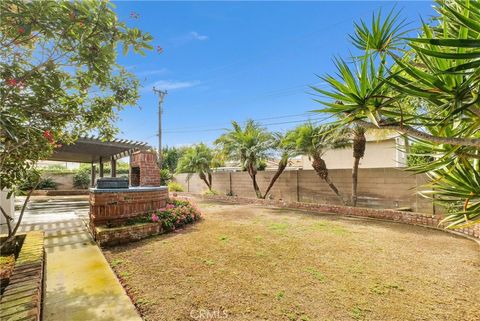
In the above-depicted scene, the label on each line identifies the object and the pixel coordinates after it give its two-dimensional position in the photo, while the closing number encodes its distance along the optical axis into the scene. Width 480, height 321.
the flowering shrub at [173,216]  6.14
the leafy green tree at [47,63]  2.23
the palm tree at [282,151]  10.46
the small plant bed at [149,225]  5.11
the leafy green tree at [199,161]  15.67
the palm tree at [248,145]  12.42
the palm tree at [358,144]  8.20
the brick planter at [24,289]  1.93
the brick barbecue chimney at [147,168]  8.27
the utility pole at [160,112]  20.45
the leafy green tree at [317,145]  9.30
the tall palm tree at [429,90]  1.62
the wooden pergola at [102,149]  10.19
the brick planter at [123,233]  5.04
